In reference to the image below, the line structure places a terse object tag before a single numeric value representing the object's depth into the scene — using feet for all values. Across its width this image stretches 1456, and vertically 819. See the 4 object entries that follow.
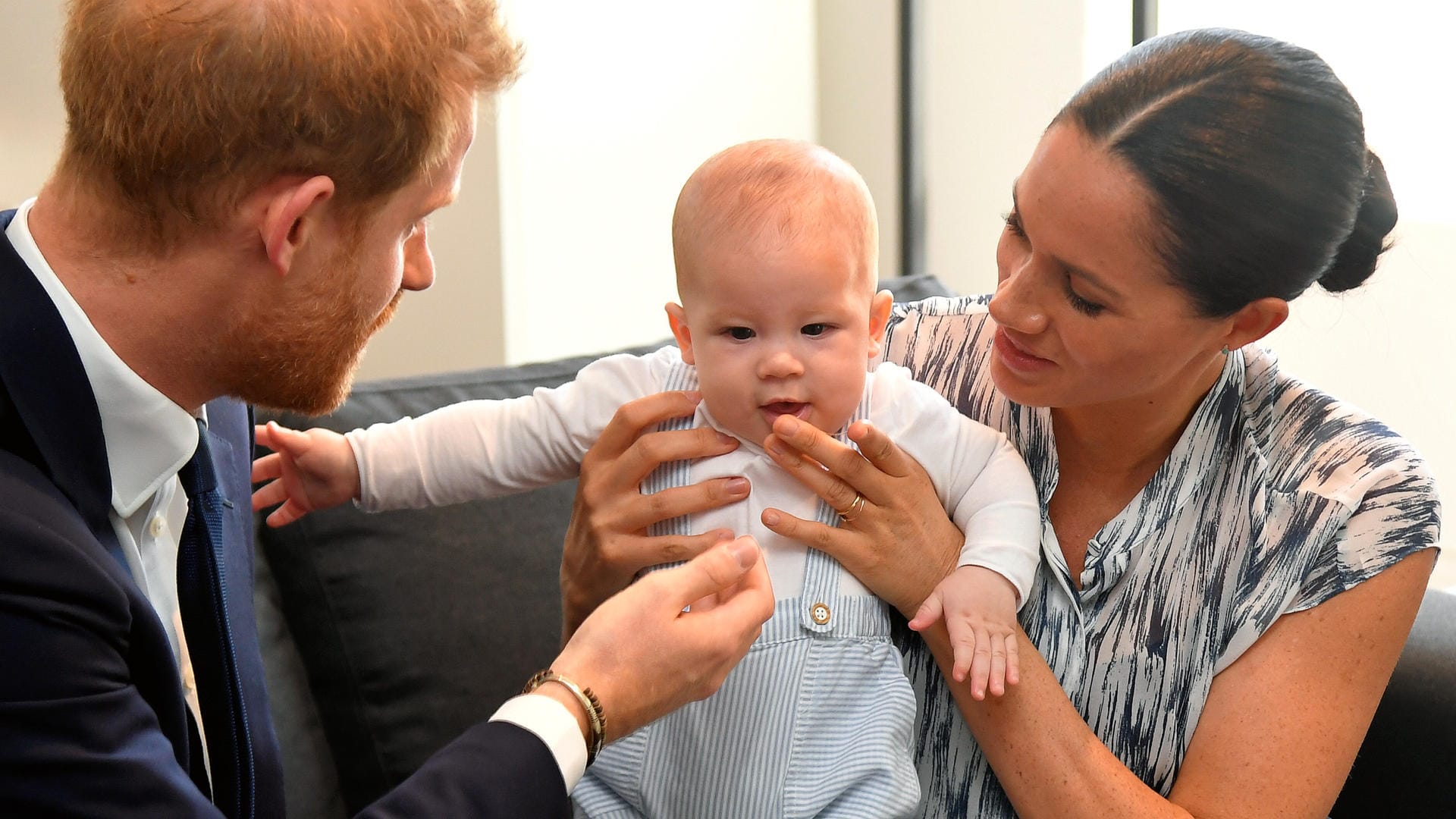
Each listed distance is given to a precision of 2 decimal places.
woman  4.25
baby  4.37
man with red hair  3.25
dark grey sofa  5.73
